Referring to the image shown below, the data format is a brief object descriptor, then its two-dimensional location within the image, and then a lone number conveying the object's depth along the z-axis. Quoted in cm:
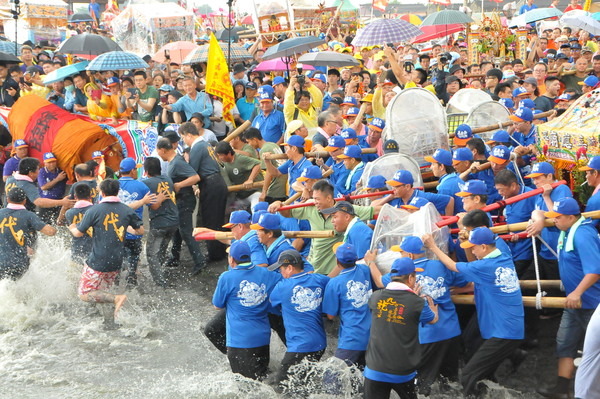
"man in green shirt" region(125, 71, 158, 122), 2418
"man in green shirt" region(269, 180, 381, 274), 1439
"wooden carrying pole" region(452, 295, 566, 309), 1191
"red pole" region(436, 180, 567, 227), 1322
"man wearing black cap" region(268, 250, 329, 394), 1249
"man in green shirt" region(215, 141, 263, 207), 2002
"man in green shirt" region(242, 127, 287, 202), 1925
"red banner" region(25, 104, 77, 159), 2279
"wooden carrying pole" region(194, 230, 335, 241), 1379
